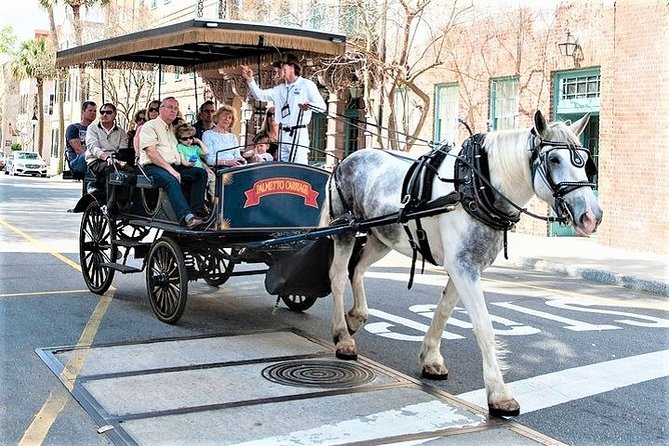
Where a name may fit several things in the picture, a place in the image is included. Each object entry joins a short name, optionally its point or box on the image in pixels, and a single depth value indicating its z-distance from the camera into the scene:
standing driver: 8.36
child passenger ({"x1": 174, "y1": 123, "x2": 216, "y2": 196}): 8.32
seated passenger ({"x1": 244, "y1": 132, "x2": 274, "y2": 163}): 8.76
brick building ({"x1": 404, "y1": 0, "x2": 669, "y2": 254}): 15.54
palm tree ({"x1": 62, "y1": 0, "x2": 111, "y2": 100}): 42.31
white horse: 4.97
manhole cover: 5.90
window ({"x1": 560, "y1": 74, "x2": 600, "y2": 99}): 17.53
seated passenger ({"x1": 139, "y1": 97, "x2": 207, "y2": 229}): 7.98
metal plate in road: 4.76
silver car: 48.75
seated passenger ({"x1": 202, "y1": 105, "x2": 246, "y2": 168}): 8.88
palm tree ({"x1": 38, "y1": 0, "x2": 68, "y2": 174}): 47.91
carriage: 5.20
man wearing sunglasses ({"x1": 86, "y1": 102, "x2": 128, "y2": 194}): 9.48
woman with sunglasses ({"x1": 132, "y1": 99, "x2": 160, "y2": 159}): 10.10
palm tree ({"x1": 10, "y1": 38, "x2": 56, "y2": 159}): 56.93
